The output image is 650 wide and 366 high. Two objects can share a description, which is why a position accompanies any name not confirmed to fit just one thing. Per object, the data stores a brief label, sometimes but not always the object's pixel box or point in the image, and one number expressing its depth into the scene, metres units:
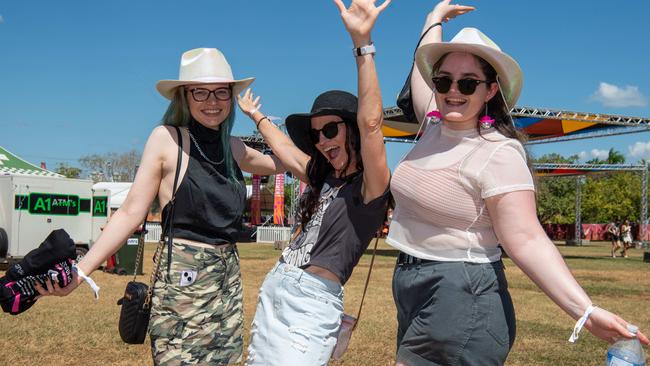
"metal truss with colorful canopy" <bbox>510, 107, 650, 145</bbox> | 19.48
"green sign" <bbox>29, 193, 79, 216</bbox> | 14.77
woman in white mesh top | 2.06
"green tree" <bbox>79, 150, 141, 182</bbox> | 67.56
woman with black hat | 2.23
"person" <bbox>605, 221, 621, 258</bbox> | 26.77
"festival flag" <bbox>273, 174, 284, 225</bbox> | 33.01
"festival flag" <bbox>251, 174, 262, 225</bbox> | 35.69
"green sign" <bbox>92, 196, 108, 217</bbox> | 16.05
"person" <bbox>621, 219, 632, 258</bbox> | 26.22
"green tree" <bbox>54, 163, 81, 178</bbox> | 66.62
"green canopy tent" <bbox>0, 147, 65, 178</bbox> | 16.89
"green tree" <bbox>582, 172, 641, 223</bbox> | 59.91
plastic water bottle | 1.87
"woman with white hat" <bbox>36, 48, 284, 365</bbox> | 2.80
